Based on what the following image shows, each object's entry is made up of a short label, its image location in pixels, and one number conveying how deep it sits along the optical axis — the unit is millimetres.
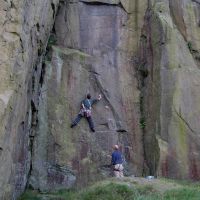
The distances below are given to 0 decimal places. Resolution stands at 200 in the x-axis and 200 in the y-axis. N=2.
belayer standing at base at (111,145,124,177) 19562
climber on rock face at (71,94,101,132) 21969
